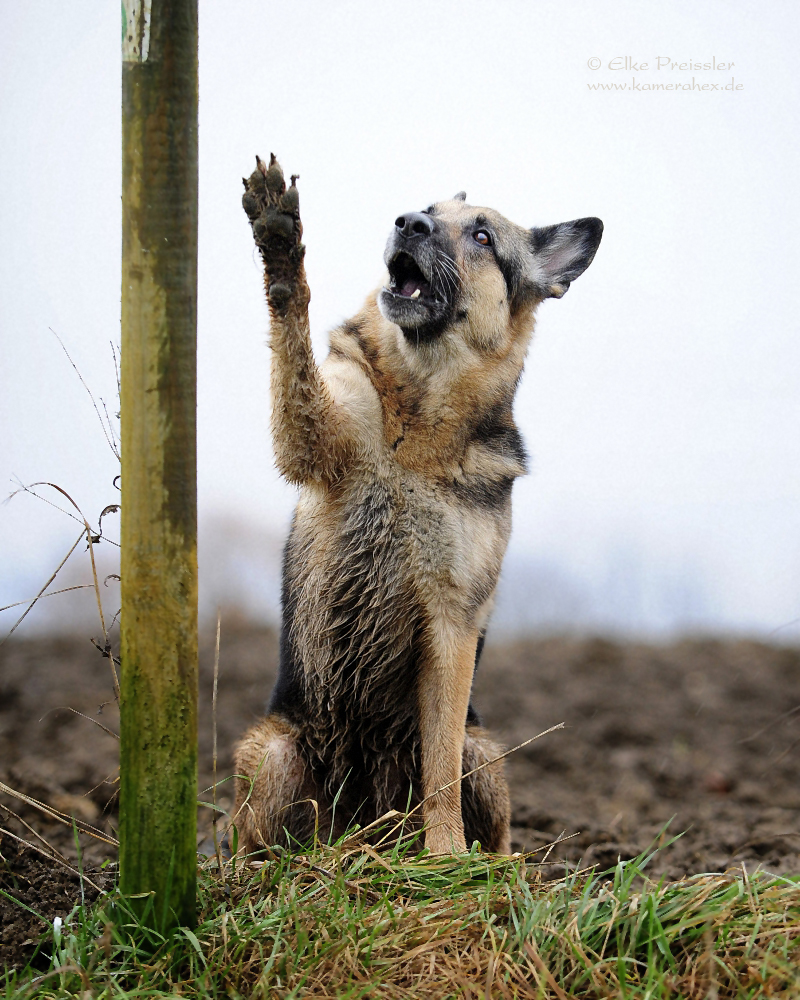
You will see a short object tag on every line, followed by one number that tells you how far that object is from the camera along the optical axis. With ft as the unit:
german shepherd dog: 23.40
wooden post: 15.78
